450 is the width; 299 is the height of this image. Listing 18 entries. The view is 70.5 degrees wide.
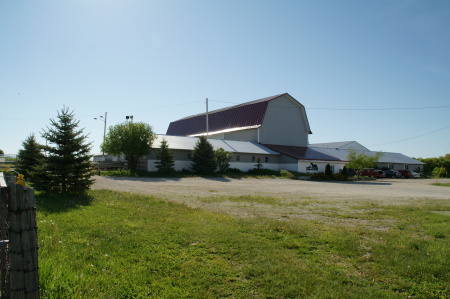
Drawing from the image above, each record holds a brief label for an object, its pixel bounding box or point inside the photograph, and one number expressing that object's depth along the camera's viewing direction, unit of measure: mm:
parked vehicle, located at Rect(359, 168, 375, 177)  49188
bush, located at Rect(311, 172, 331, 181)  38562
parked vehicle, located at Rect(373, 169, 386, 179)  49775
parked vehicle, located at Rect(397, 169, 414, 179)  53106
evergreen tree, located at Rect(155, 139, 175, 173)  34156
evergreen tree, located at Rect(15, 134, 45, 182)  21703
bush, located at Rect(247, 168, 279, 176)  40519
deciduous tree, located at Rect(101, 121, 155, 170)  33562
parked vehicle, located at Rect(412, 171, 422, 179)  54769
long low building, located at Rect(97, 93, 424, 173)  42219
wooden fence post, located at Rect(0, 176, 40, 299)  2695
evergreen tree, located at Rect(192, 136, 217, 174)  36219
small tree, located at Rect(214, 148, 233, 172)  38756
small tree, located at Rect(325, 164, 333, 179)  39600
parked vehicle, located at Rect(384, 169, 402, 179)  52125
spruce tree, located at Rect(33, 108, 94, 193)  13656
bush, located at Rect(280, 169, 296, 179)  39681
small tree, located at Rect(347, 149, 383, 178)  40875
